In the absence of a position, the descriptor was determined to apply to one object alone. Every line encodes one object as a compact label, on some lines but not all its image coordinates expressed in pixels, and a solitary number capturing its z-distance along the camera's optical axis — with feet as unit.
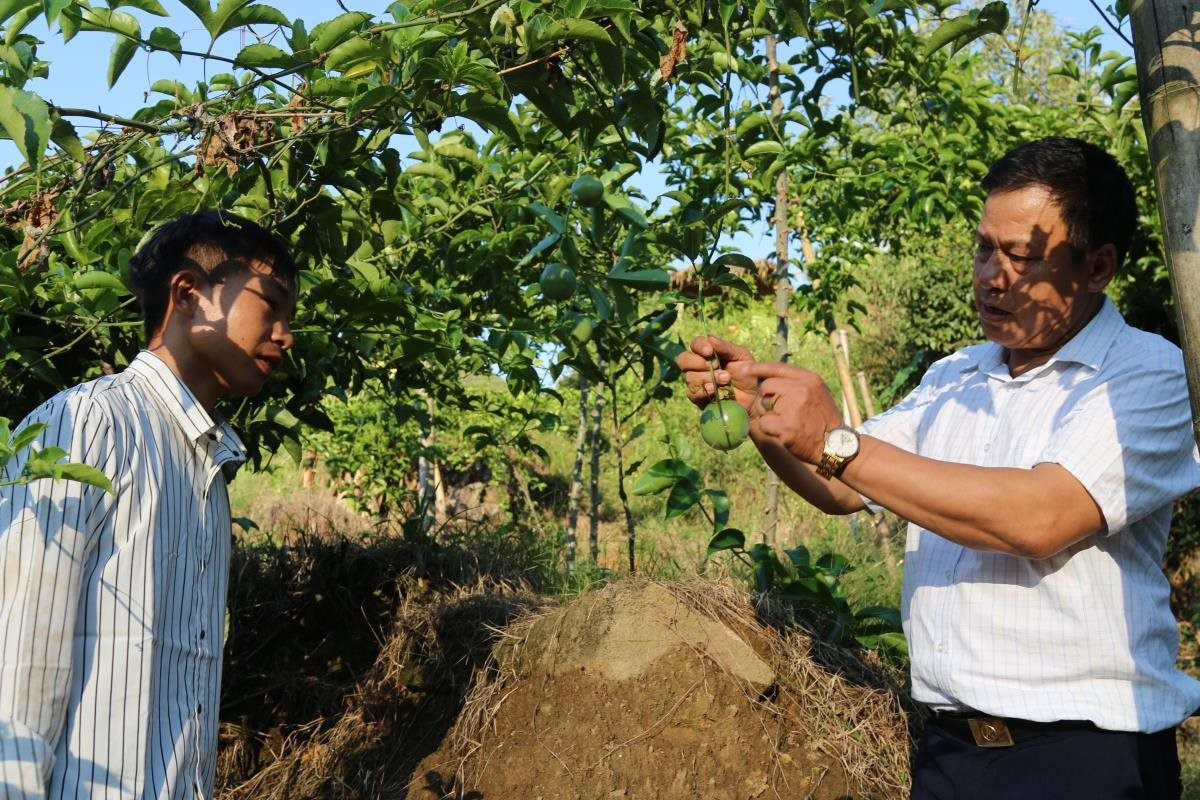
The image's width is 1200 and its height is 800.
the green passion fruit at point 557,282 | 6.75
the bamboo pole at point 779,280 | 13.50
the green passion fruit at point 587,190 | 7.06
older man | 5.52
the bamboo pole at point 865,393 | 27.81
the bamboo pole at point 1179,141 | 4.46
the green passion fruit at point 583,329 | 7.56
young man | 4.88
